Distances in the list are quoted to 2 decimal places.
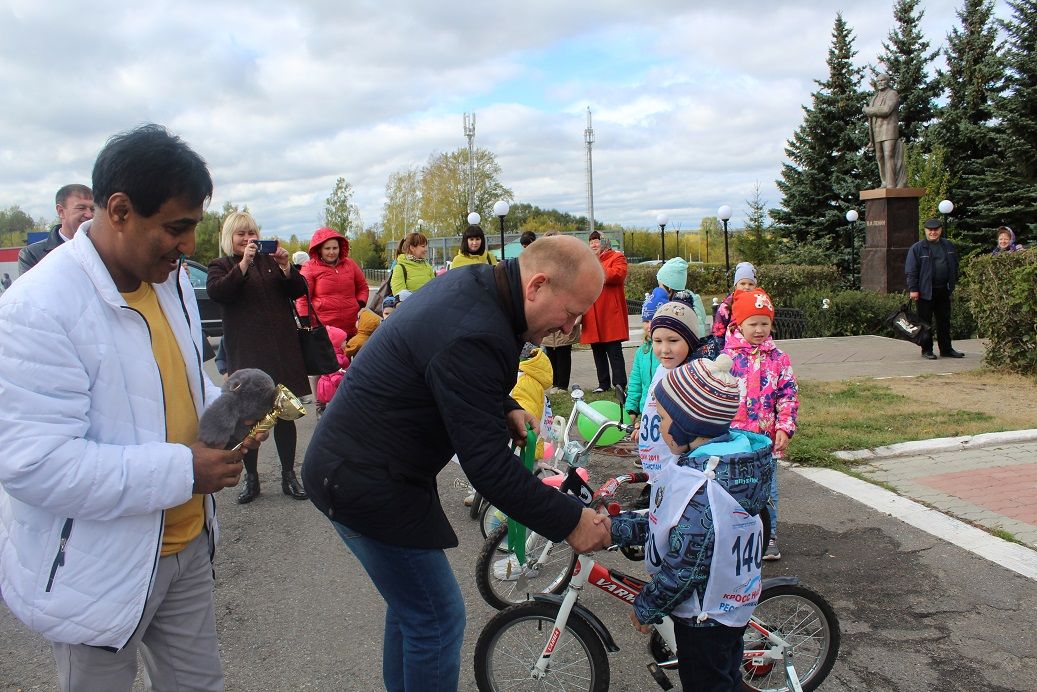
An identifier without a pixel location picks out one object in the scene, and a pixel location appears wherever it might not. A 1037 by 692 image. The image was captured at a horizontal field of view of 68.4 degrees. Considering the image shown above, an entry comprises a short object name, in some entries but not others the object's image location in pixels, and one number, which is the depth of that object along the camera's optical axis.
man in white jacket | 1.62
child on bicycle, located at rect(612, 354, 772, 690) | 2.35
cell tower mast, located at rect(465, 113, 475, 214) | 44.50
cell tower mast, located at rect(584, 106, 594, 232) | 40.86
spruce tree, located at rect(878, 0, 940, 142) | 27.41
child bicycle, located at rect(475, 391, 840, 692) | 2.76
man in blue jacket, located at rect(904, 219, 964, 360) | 10.75
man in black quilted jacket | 1.98
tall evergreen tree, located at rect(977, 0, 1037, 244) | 21.16
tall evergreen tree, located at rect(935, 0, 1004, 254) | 23.56
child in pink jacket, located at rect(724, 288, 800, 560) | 4.12
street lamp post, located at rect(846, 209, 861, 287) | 24.48
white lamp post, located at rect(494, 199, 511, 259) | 16.31
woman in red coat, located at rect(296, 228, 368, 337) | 7.26
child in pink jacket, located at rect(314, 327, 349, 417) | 6.37
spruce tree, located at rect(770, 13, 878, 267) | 26.34
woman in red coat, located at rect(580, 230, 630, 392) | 8.44
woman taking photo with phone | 5.02
